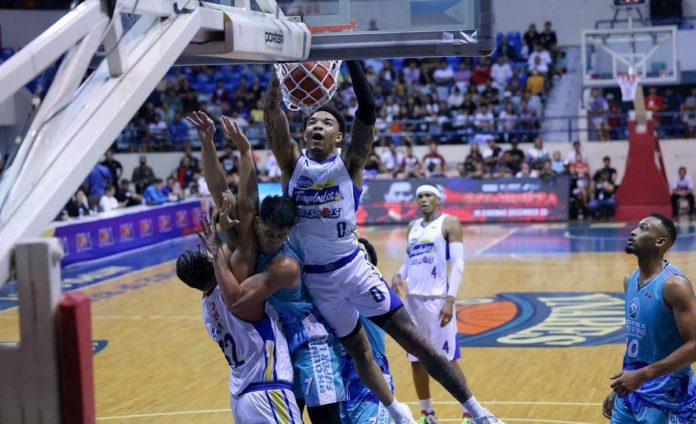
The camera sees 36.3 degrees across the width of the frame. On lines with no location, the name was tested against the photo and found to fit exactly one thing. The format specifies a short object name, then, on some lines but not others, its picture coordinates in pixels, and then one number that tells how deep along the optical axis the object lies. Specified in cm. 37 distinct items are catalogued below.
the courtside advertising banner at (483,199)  2291
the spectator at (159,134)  2688
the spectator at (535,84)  2717
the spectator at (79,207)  1825
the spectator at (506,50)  2825
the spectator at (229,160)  2409
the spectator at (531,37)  2827
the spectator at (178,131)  2709
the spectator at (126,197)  2147
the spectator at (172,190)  2273
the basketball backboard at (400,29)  513
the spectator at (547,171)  2266
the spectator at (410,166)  2347
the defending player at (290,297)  543
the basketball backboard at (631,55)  2327
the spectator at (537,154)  2323
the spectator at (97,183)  2034
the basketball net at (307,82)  569
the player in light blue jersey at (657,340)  559
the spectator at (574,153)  2369
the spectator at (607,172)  2278
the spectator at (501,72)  2783
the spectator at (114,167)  2312
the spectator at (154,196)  2170
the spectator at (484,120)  2570
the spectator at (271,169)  2418
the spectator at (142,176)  2355
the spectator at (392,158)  2431
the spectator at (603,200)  2266
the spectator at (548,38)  2827
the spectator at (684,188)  2311
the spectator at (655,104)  2552
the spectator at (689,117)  2481
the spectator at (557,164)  2334
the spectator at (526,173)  2281
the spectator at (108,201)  2009
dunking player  589
